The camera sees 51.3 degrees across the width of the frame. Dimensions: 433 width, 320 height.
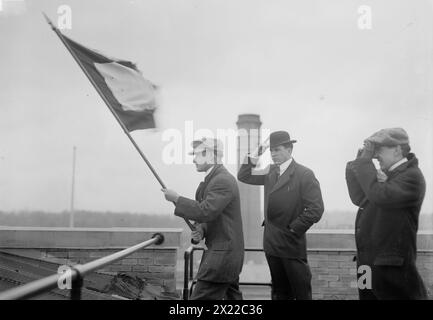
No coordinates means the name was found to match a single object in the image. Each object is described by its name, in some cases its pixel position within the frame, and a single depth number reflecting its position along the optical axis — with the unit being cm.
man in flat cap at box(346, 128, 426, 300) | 243
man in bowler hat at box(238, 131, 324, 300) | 316
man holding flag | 303
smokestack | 542
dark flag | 330
